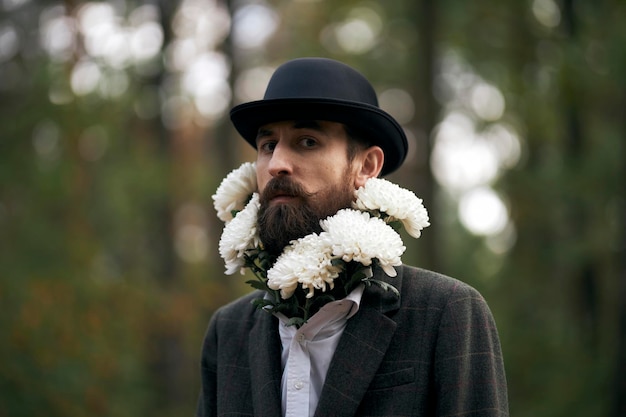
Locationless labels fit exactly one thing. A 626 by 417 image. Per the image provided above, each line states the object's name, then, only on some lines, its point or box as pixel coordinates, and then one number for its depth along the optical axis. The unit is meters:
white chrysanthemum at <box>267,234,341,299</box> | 2.78
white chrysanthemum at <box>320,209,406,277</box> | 2.77
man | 2.76
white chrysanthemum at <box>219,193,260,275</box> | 3.07
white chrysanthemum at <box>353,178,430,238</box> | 2.95
